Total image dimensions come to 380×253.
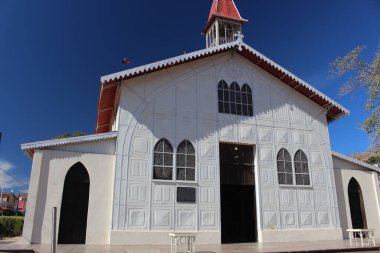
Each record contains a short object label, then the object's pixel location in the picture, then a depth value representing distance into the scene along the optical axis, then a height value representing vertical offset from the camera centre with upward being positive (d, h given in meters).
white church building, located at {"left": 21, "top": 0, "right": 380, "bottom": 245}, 13.32 +2.46
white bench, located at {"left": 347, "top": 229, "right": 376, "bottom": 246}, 13.33 -0.85
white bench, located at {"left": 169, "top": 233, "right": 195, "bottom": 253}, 10.74 -0.68
